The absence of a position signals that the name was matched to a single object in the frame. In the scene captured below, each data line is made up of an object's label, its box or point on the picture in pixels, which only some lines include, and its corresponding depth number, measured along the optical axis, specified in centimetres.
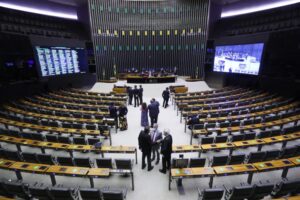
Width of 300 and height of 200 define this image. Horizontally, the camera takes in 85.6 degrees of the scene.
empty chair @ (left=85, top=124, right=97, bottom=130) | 685
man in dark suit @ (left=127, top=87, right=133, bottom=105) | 1136
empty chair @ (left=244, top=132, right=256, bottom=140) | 593
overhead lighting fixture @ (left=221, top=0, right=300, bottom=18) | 1436
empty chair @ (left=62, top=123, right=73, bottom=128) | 705
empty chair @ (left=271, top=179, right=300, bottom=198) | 357
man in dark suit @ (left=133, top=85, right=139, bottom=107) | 1105
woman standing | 783
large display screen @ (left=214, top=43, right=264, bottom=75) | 1314
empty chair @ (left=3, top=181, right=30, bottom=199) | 364
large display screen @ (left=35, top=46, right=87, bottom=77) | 1377
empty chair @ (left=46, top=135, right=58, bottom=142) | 593
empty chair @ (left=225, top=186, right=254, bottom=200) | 346
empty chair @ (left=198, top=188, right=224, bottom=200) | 340
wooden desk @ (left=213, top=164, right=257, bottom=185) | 402
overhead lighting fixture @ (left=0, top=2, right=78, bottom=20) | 1461
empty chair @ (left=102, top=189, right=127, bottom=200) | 336
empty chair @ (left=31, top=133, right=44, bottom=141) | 609
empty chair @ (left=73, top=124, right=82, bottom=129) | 702
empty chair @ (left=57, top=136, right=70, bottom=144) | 584
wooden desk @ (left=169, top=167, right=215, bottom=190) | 393
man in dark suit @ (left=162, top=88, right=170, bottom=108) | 1053
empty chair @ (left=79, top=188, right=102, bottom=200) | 337
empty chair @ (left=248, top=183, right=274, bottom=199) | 348
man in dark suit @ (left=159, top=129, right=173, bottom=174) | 439
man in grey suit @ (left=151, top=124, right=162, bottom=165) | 510
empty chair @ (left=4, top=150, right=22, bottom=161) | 500
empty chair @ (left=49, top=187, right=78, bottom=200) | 344
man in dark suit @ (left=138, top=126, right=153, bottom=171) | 459
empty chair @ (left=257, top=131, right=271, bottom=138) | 605
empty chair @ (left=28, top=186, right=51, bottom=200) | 354
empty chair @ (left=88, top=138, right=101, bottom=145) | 576
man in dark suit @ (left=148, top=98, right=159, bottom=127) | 770
